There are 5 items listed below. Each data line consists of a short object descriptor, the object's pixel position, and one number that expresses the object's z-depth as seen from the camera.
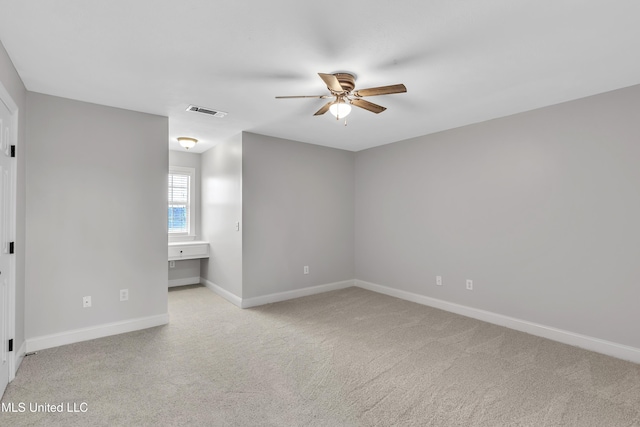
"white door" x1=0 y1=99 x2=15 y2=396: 2.27
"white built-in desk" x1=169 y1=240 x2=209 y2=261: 4.97
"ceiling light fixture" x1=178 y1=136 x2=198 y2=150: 4.64
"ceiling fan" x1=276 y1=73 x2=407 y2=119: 2.34
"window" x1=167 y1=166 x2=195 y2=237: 5.52
